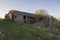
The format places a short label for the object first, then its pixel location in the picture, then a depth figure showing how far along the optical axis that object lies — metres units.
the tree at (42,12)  8.22
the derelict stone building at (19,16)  8.90
